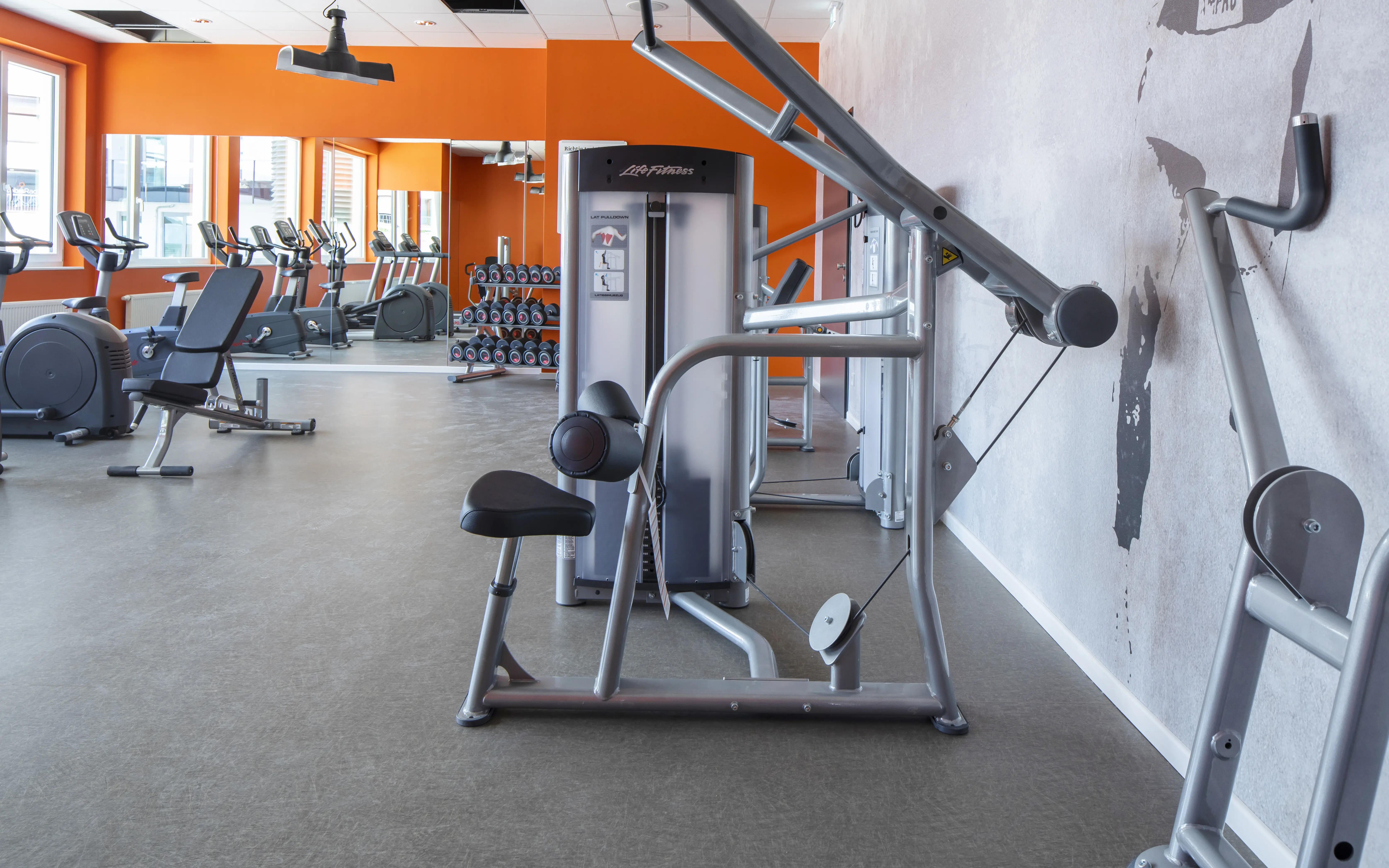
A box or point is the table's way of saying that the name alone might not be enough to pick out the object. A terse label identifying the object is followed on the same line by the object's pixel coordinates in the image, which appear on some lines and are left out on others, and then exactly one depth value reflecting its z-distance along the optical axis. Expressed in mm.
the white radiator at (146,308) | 8938
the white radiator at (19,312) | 7707
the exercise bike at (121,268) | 6035
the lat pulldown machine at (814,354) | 1729
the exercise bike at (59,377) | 5184
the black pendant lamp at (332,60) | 6648
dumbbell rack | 8227
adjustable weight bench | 5094
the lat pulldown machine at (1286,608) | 925
